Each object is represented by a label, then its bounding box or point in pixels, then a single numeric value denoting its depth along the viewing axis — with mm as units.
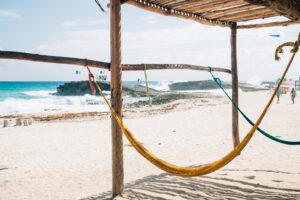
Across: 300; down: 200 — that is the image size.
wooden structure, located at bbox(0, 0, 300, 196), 2849
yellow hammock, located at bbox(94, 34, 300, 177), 2504
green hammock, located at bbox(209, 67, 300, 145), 4841
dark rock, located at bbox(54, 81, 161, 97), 41031
